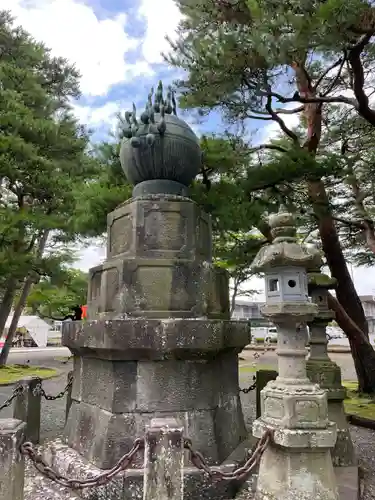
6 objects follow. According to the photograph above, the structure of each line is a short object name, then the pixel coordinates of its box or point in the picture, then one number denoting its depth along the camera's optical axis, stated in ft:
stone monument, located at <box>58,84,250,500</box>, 13.21
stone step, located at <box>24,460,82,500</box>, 12.94
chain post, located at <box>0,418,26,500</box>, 8.77
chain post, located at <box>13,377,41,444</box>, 18.47
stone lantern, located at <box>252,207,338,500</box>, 10.78
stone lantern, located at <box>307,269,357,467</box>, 16.48
